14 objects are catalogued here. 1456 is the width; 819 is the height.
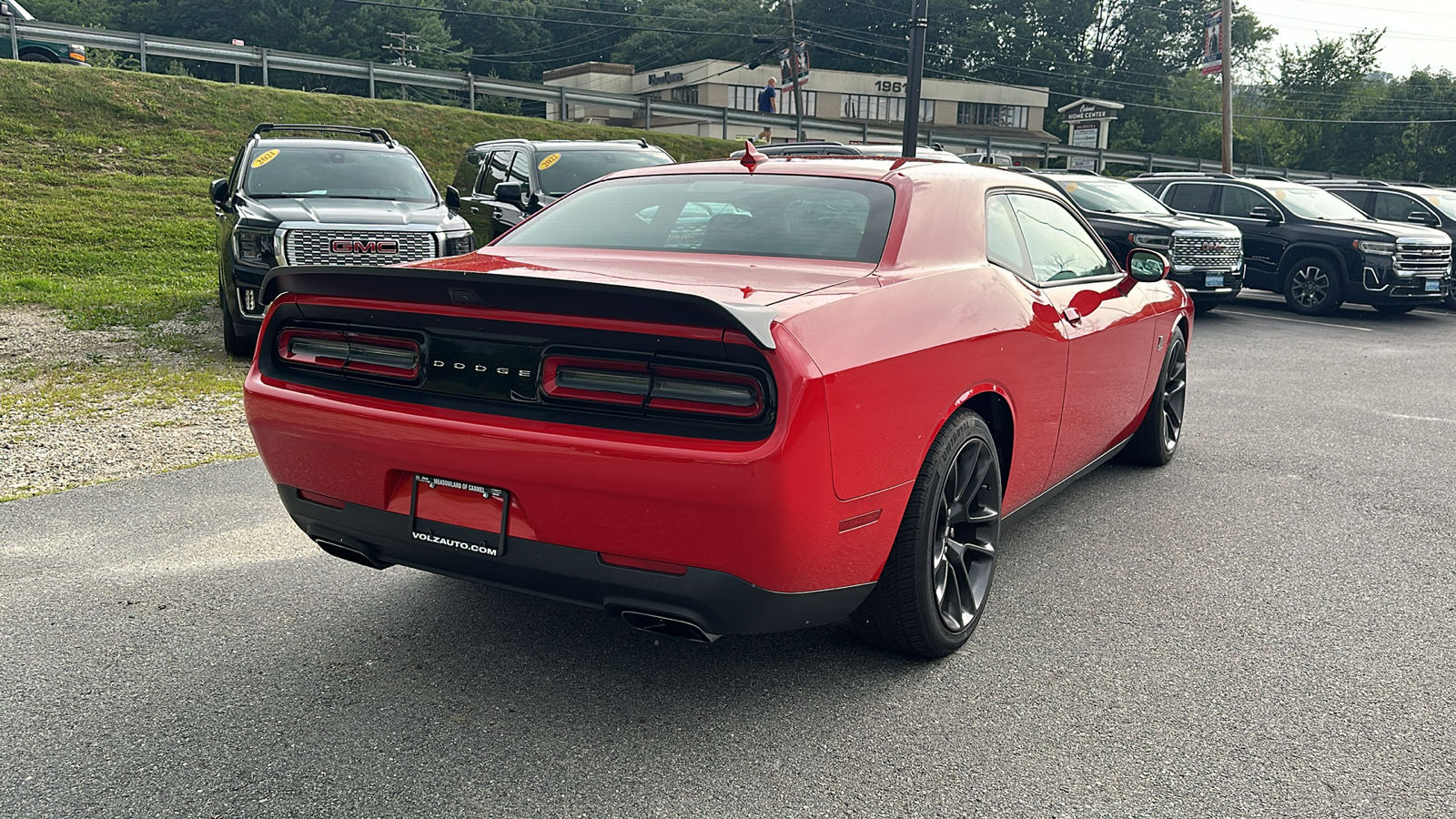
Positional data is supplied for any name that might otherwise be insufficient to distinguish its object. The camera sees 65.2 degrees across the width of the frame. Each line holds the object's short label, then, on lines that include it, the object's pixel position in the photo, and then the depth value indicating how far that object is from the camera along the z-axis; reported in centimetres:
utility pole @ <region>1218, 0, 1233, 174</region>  2939
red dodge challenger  271
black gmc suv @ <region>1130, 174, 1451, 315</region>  1434
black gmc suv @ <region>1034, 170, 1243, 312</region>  1279
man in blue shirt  3509
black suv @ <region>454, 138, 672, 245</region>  1127
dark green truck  2373
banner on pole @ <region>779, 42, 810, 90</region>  4169
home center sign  2991
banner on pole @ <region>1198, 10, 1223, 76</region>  3020
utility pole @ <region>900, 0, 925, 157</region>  1404
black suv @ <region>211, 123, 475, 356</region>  859
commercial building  7075
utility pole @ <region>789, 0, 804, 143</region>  3294
